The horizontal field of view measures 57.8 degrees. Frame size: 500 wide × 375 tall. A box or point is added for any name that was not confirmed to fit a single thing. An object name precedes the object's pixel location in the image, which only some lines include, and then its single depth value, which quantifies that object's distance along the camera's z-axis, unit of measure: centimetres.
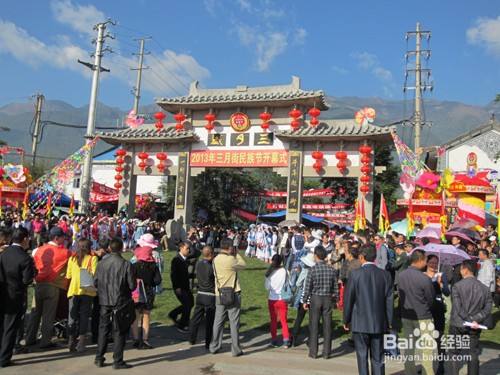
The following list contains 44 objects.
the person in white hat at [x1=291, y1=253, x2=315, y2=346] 741
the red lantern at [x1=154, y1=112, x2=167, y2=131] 2206
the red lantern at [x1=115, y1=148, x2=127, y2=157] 2227
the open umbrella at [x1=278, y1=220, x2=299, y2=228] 1792
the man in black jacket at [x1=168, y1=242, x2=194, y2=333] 790
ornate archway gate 1919
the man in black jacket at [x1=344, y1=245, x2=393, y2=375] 512
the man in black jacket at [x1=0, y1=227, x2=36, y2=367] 575
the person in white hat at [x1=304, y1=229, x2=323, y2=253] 1062
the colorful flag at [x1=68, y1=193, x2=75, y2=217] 1660
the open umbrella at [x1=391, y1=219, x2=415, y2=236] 1635
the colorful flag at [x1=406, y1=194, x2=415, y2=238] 1286
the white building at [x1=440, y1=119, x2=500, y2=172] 2772
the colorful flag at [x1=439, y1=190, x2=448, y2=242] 1072
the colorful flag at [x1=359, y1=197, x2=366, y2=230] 1828
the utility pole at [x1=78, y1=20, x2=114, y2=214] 2392
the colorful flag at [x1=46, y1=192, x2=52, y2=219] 1693
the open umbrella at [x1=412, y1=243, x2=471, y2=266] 774
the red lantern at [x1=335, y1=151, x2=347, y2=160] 1892
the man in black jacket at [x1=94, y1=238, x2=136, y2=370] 589
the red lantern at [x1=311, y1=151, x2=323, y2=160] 1924
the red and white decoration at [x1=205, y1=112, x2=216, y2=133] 2124
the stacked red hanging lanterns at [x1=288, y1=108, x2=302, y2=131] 1983
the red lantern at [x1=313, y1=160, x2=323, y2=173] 1942
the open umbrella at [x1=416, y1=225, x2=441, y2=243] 1012
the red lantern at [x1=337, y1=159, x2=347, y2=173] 1903
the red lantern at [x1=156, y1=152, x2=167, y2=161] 2177
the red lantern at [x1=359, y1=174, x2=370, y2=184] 1847
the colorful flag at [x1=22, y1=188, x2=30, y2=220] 1620
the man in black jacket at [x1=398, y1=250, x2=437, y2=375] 558
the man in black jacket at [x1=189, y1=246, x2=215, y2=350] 698
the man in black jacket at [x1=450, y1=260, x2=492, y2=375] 546
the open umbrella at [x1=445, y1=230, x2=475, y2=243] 1021
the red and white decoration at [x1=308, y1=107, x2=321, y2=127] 1972
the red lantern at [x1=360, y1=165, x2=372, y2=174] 1847
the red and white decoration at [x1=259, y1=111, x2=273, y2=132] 2030
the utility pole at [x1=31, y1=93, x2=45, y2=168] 3494
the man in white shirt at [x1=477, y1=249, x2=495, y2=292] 838
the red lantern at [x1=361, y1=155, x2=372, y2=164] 1856
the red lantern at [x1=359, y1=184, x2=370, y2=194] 1844
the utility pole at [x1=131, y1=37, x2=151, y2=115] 3522
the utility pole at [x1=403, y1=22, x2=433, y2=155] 2294
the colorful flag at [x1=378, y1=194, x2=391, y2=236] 1341
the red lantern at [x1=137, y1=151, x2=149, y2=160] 2189
